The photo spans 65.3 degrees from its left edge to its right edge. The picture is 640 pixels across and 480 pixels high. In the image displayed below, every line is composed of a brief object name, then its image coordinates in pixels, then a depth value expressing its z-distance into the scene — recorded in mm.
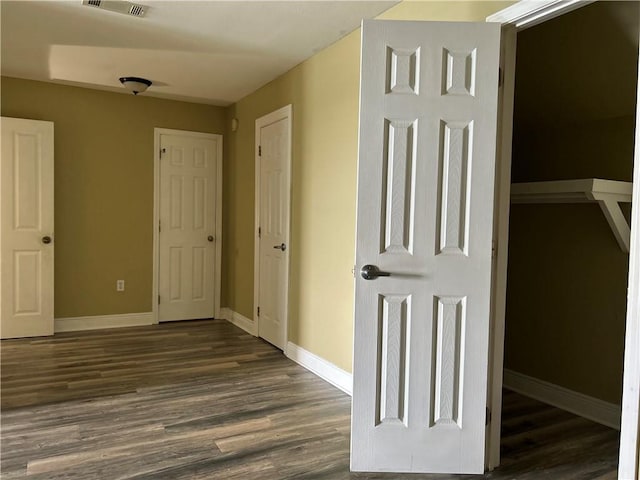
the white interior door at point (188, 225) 5429
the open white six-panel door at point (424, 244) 2217
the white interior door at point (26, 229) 4574
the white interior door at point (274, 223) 4309
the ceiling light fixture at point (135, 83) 4538
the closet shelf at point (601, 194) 2656
